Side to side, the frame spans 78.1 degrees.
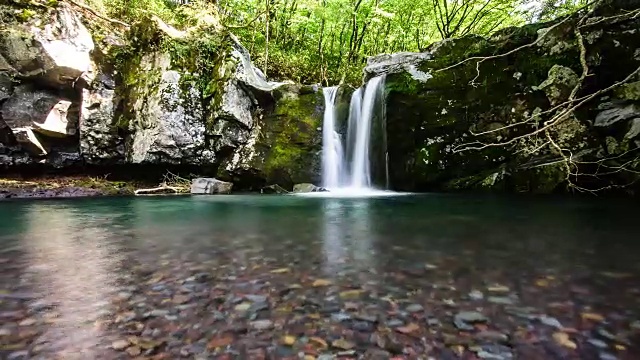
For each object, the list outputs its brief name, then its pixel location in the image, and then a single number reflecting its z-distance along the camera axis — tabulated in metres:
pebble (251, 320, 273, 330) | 1.92
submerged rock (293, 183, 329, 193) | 11.39
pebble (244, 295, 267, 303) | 2.29
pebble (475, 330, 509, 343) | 1.76
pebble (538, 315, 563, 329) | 1.90
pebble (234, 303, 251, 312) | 2.16
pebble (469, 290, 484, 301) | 2.28
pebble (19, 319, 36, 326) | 1.94
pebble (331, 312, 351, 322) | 2.02
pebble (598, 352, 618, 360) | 1.59
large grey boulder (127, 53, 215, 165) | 11.35
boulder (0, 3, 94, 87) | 10.40
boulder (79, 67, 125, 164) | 11.57
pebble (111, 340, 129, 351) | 1.70
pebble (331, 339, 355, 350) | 1.72
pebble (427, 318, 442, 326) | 1.93
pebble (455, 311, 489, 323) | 1.97
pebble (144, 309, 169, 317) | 2.06
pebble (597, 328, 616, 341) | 1.77
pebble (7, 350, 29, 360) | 1.61
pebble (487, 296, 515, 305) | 2.21
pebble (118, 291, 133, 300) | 2.32
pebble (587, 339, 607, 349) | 1.69
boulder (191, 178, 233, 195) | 11.27
